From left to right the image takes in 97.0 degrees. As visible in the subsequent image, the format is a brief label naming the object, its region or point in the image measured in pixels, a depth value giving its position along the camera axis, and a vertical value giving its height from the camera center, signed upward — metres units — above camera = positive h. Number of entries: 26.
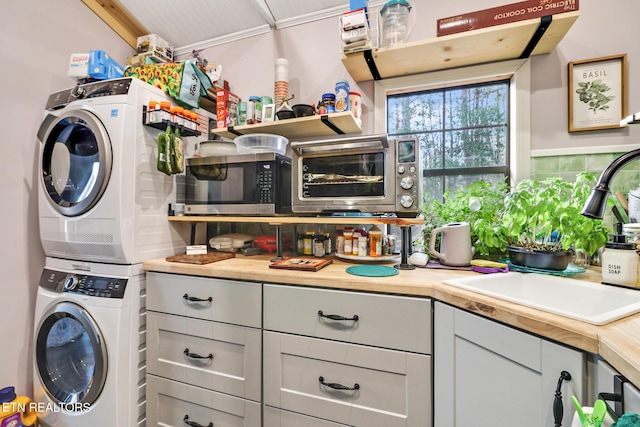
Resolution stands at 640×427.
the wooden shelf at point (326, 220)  1.29 -0.04
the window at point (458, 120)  1.66 +0.60
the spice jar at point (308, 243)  1.69 -0.18
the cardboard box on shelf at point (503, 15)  1.23 +0.91
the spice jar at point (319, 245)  1.64 -0.19
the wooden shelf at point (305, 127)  1.64 +0.55
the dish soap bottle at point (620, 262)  0.96 -0.17
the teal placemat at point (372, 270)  1.18 -0.25
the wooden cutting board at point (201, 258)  1.45 -0.24
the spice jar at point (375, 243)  1.46 -0.16
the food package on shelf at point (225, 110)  1.90 +0.70
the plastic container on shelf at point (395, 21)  1.46 +1.00
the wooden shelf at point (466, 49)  1.29 +0.85
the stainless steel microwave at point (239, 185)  1.56 +0.17
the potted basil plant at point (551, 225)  1.14 -0.05
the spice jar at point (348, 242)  1.52 -0.16
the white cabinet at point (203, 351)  1.23 -0.64
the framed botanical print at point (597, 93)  1.42 +0.61
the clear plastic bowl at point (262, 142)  1.77 +0.46
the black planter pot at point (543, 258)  1.16 -0.19
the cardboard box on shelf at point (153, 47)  2.19 +1.31
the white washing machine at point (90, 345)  1.38 -0.69
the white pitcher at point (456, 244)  1.34 -0.15
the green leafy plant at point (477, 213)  1.37 +0.00
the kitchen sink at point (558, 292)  0.79 -0.27
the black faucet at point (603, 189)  0.88 +0.07
